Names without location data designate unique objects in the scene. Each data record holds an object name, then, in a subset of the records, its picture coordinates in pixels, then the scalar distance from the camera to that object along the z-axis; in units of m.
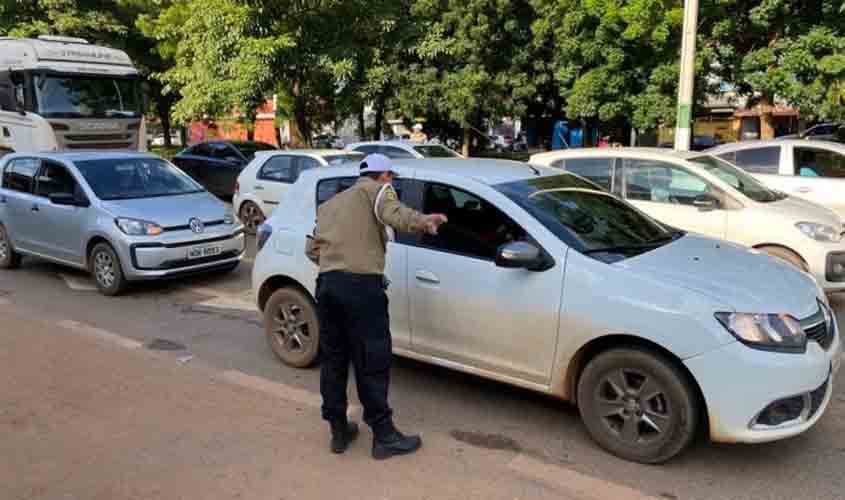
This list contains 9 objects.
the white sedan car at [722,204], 6.79
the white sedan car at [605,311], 3.46
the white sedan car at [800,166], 9.38
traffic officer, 3.65
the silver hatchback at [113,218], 7.46
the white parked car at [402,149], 14.37
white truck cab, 13.77
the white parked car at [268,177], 11.27
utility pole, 11.44
